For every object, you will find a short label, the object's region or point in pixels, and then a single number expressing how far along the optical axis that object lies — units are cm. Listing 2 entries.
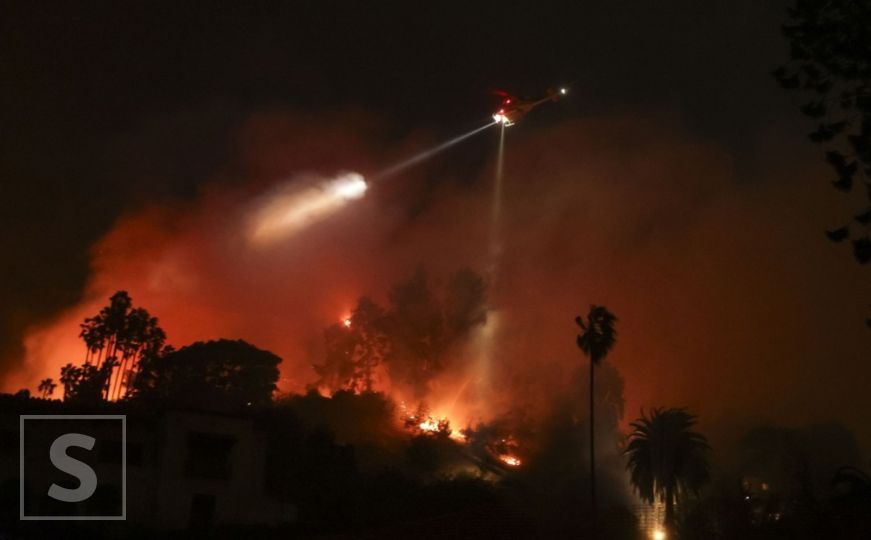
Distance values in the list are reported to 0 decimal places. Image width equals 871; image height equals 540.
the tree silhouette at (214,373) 9812
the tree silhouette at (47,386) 11238
